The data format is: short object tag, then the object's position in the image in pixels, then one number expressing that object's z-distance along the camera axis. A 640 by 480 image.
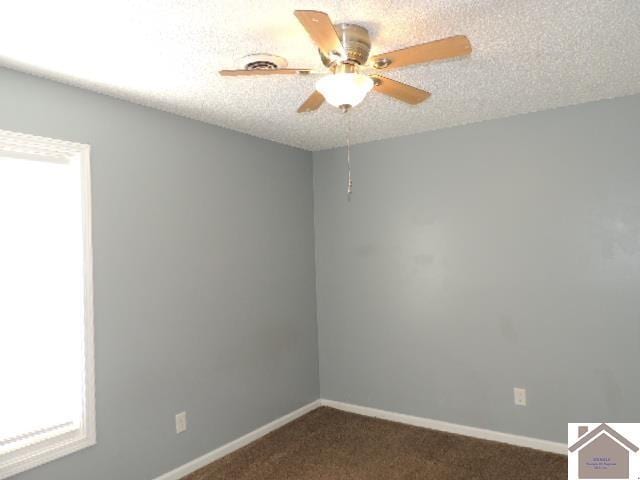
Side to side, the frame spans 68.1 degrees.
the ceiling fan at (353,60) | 1.60
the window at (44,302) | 2.31
